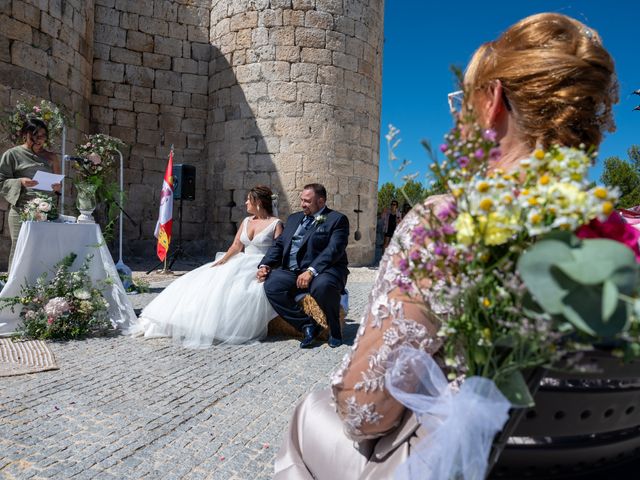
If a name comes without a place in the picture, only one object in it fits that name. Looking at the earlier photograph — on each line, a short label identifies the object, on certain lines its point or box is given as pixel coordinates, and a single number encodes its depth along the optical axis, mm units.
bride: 4281
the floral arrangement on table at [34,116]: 5023
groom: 4305
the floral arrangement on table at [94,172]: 5008
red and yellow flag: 8242
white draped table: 4168
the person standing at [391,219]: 12766
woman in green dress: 4637
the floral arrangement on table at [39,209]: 4242
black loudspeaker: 8992
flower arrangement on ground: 4105
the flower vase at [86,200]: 4938
